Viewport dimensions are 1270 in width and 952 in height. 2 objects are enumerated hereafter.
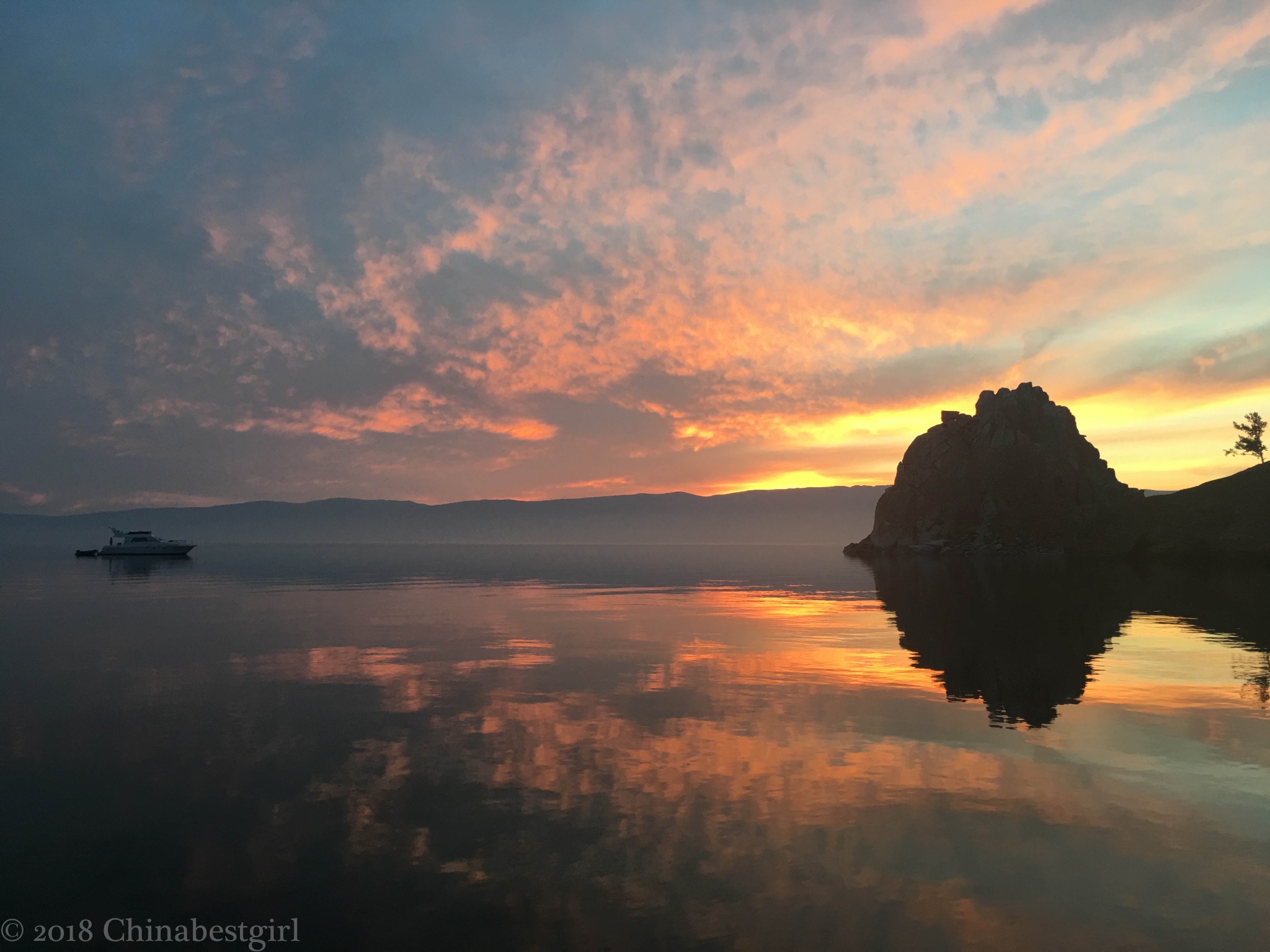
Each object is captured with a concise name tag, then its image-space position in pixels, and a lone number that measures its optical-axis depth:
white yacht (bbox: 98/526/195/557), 175.62
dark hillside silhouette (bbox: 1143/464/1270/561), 111.38
